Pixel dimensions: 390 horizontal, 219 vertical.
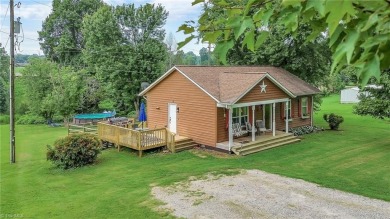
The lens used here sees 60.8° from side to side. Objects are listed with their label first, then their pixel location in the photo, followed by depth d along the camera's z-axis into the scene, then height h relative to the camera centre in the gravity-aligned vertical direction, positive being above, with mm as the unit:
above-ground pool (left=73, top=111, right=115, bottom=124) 30828 -1140
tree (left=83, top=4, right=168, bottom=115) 32250 +5782
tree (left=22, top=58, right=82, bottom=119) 29797 +1595
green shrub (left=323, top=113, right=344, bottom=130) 23625 -1047
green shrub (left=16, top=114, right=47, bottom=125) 33428 -1470
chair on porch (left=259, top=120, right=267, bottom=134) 19889 -1261
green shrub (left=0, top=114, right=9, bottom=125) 35478 -1565
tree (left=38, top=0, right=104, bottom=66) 50406 +11980
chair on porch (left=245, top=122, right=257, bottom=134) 19438 -1225
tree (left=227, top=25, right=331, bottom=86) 24438 +3828
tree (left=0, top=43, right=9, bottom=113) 38469 +1672
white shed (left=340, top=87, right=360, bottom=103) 44900 +1542
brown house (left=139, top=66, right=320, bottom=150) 17359 +217
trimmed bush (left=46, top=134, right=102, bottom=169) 14648 -2052
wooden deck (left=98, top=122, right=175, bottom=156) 16469 -1651
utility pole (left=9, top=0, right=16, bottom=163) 15160 +1125
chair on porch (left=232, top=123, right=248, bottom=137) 18312 -1330
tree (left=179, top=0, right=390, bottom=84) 1413 +409
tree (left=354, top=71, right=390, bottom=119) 16875 +280
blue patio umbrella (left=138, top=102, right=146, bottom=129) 19469 -601
